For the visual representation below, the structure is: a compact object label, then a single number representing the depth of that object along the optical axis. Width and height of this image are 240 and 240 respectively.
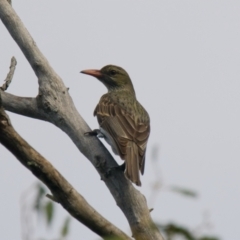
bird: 12.96
